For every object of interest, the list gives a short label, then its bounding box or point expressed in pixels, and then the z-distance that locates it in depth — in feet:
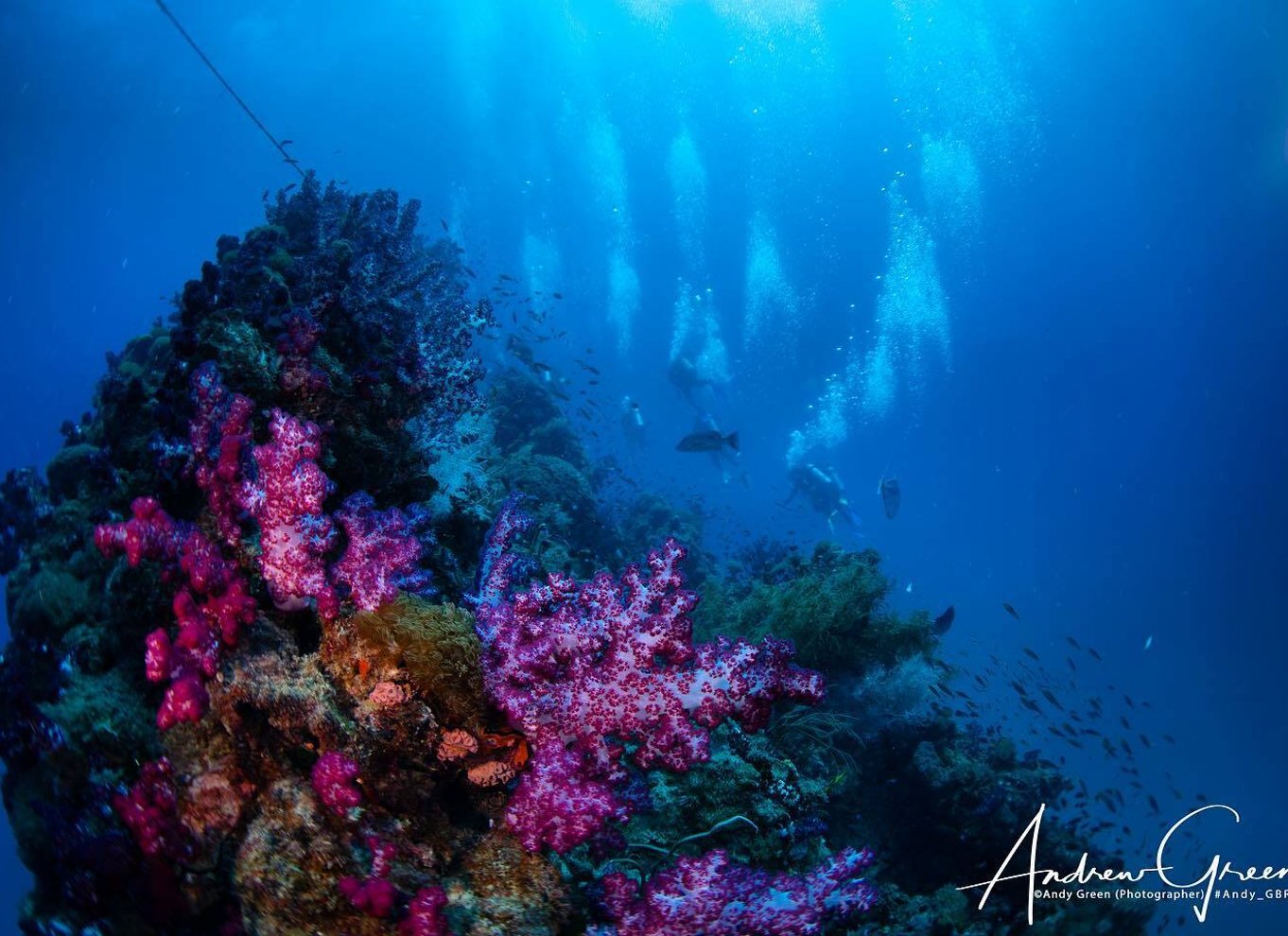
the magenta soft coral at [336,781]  7.54
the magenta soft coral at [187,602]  7.91
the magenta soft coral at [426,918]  6.77
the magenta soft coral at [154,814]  7.25
